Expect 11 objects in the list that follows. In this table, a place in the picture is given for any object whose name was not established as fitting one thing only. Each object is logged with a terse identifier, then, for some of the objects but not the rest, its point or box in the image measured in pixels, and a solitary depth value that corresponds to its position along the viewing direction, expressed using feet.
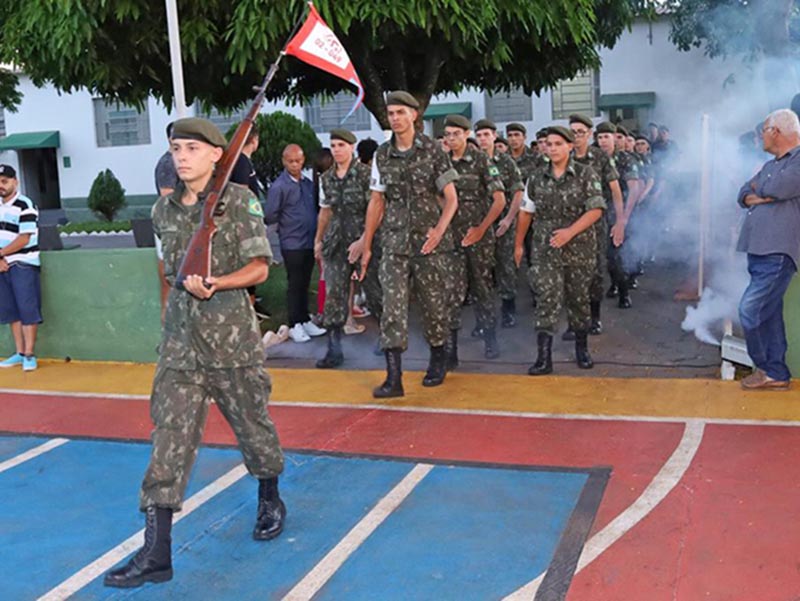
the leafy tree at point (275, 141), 72.33
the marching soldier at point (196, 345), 13.16
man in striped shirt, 26.81
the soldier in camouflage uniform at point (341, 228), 26.18
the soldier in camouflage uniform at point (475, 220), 25.02
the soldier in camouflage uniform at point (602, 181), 26.63
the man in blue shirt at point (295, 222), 28.96
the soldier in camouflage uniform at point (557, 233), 23.02
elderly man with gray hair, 19.77
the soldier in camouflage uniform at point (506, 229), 30.66
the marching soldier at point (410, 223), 21.58
